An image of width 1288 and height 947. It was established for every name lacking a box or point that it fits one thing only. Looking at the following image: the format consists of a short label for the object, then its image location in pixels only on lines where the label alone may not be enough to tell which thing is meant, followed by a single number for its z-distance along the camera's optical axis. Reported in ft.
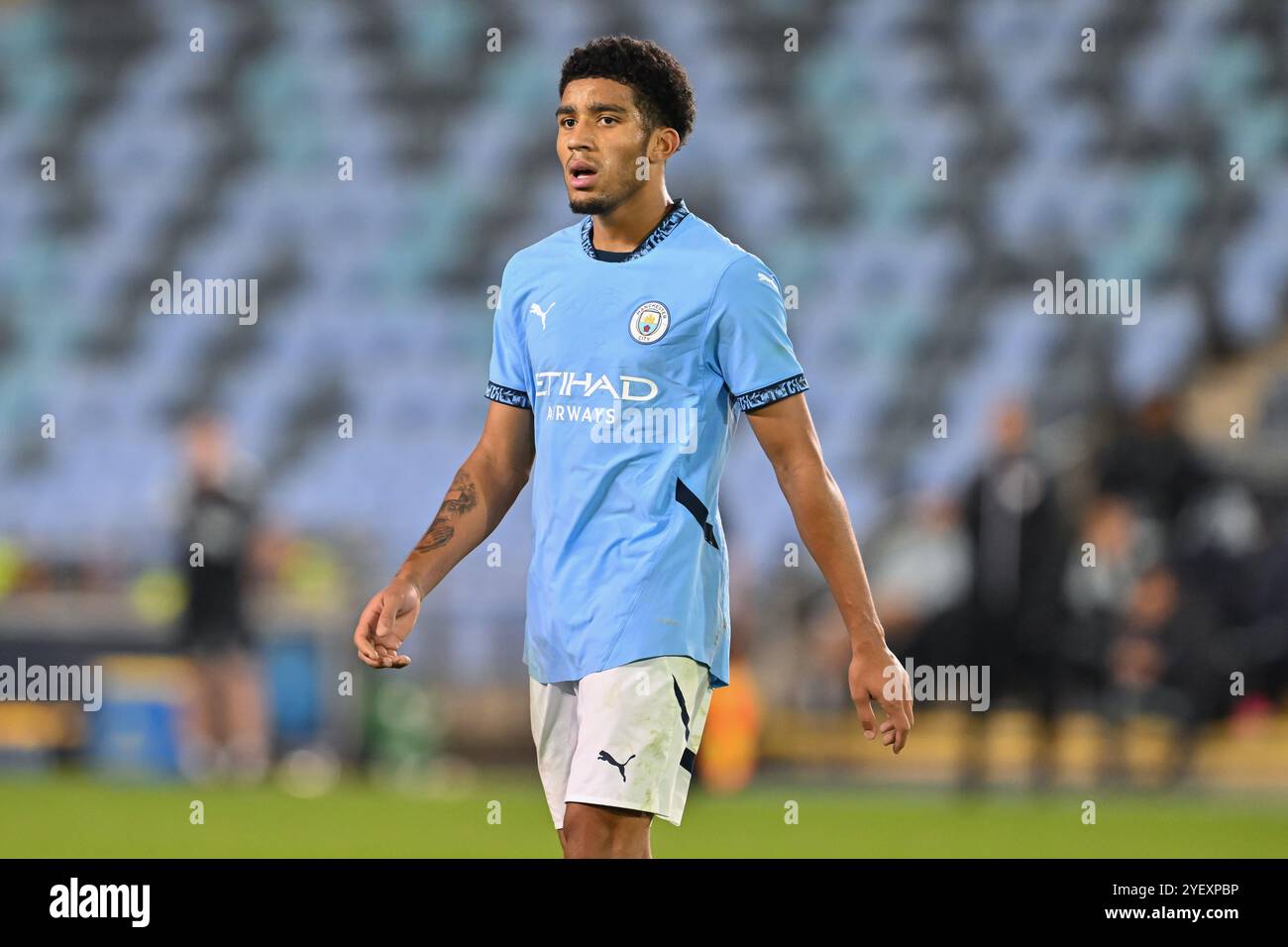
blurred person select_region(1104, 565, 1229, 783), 35.58
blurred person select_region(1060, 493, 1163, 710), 35.91
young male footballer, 10.92
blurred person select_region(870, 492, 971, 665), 38.01
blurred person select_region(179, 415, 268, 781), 35.06
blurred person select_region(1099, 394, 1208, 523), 37.60
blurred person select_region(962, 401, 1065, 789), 33.73
